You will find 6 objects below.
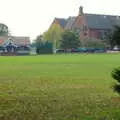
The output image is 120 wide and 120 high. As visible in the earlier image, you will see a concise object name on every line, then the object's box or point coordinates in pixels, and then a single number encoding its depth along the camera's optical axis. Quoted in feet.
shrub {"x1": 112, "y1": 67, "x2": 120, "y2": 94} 35.76
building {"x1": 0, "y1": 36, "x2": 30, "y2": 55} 345.10
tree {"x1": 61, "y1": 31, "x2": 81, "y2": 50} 344.08
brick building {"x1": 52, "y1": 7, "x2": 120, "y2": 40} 413.18
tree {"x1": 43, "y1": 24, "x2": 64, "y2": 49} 374.63
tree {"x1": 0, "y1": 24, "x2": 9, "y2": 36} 451.53
